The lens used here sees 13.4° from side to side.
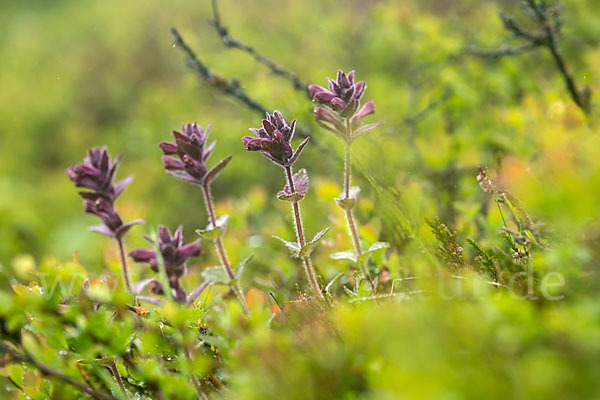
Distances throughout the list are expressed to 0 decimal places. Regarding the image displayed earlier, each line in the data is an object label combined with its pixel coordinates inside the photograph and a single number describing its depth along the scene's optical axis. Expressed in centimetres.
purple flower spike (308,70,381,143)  174
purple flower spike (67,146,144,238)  179
